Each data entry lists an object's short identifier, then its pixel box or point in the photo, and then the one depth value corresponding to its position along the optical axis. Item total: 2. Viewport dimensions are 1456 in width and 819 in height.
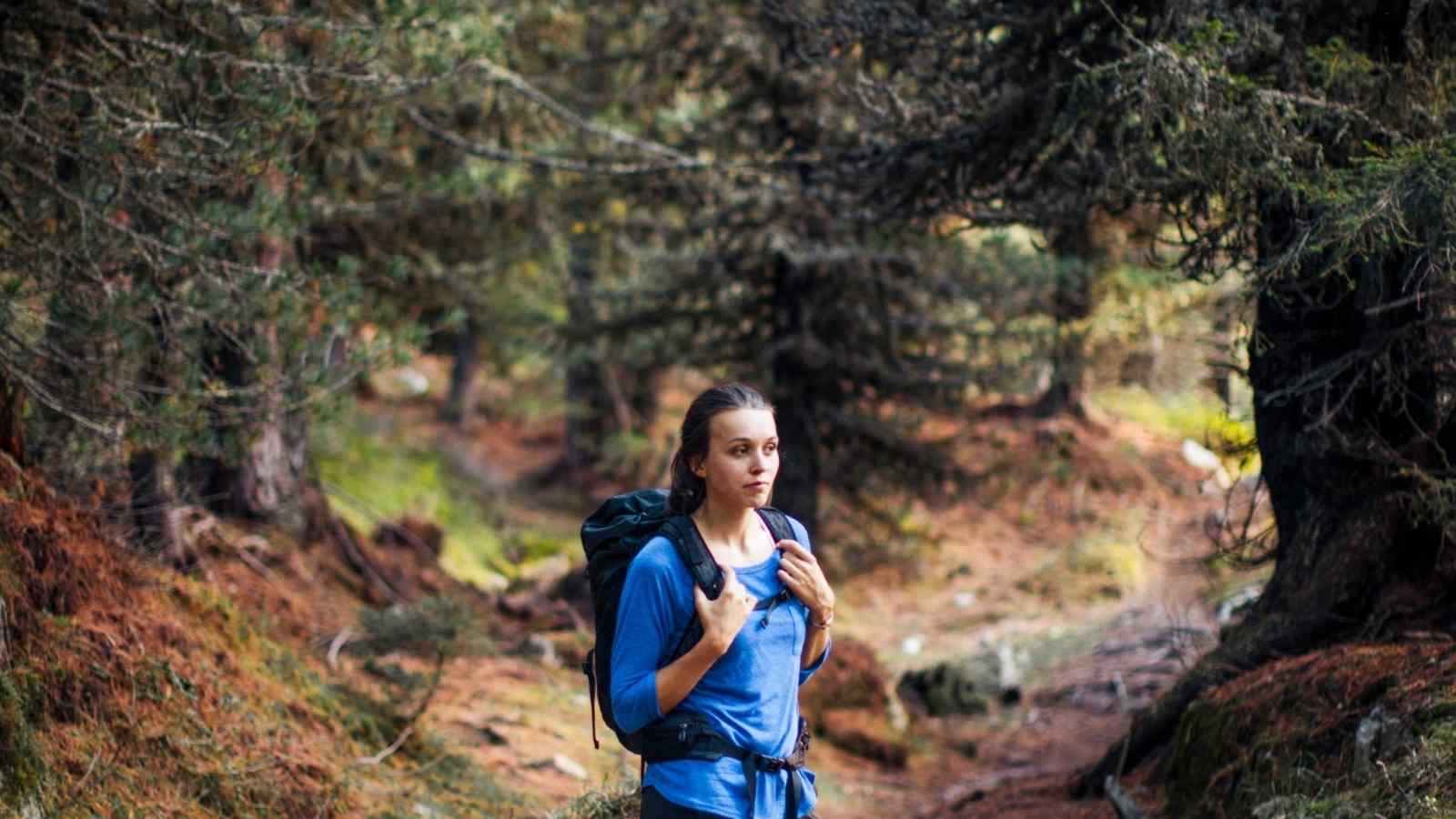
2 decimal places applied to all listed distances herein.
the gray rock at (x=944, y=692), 14.30
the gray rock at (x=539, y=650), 12.45
